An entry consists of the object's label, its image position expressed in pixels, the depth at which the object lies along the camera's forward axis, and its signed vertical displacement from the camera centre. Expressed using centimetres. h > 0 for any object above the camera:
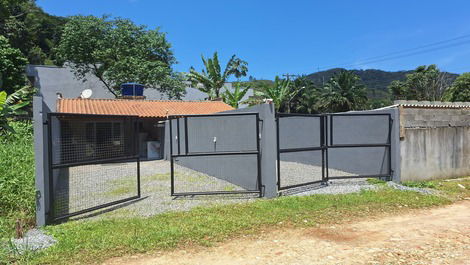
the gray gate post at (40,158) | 484 -38
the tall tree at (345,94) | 3619 +403
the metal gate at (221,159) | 719 -79
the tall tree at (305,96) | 4072 +429
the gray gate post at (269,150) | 659 -43
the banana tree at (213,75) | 2558 +470
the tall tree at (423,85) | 3309 +485
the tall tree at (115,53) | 2430 +650
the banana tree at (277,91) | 2817 +358
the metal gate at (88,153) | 552 -43
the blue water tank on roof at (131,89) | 2112 +292
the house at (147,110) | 1628 +124
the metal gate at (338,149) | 812 -56
